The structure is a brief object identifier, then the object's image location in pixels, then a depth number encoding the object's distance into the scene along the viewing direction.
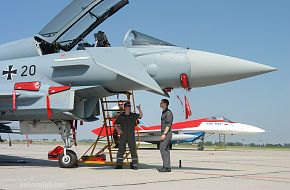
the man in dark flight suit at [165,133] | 7.95
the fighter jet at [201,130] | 29.67
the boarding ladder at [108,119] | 9.13
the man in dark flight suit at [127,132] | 8.55
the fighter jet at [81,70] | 7.72
